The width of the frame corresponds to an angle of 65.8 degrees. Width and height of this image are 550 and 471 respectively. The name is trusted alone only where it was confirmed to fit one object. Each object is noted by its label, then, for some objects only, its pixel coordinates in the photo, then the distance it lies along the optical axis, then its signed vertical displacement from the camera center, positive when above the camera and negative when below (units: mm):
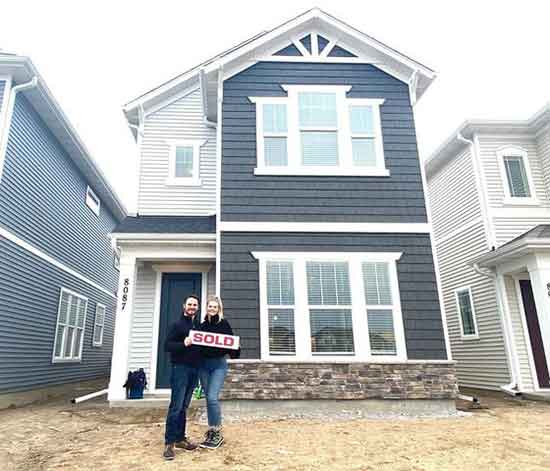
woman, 4289 -90
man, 4203 -171
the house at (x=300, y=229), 6691 +2154
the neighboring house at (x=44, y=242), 8062 +2726
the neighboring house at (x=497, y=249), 9047 +2302
